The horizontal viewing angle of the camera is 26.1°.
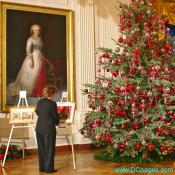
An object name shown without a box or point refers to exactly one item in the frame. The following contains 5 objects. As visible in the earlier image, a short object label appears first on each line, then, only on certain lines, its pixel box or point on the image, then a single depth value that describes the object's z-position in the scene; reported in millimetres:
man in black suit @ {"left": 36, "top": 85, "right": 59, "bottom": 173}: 6504
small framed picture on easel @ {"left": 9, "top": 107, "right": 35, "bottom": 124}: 7877
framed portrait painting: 9562
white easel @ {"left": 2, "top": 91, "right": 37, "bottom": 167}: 9121
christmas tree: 7438
